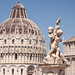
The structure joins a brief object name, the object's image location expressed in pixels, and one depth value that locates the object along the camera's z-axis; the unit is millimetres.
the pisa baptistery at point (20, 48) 126688
